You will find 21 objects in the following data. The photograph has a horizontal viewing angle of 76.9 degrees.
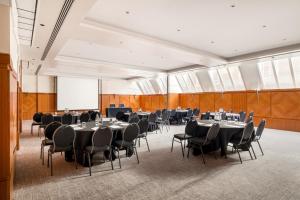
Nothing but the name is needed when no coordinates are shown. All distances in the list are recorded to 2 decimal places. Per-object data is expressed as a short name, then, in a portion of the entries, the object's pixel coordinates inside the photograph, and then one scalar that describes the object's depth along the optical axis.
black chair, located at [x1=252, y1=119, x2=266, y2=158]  5.12
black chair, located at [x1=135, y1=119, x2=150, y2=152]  5.51
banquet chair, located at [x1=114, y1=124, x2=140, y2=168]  4.45
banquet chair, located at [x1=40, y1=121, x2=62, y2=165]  4.74
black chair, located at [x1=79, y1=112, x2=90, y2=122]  8.26
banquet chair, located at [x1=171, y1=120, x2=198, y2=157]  5.15
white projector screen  15.22
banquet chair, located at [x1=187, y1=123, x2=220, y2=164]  4.62
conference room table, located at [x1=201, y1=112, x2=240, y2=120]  9.37
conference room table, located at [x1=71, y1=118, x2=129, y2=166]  4.32
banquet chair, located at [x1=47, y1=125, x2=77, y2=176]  3.96
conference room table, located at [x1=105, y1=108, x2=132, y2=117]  14.70
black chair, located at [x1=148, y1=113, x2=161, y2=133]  8.25
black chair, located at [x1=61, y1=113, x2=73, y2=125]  7.86
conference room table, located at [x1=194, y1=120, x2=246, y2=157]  5.02
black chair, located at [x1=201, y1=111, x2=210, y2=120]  7.90
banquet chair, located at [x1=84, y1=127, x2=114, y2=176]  3.95
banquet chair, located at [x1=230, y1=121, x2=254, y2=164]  4.67
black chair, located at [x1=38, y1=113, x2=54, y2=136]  7.46
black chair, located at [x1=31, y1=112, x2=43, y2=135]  8.43
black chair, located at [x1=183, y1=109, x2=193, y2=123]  11.13
